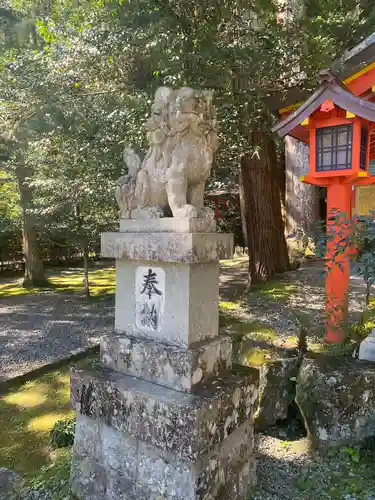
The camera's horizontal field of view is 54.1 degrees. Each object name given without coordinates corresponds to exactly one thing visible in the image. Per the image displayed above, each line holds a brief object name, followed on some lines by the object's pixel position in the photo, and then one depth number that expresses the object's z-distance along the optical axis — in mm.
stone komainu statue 2535
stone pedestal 2348
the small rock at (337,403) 3164
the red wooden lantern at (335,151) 4500
